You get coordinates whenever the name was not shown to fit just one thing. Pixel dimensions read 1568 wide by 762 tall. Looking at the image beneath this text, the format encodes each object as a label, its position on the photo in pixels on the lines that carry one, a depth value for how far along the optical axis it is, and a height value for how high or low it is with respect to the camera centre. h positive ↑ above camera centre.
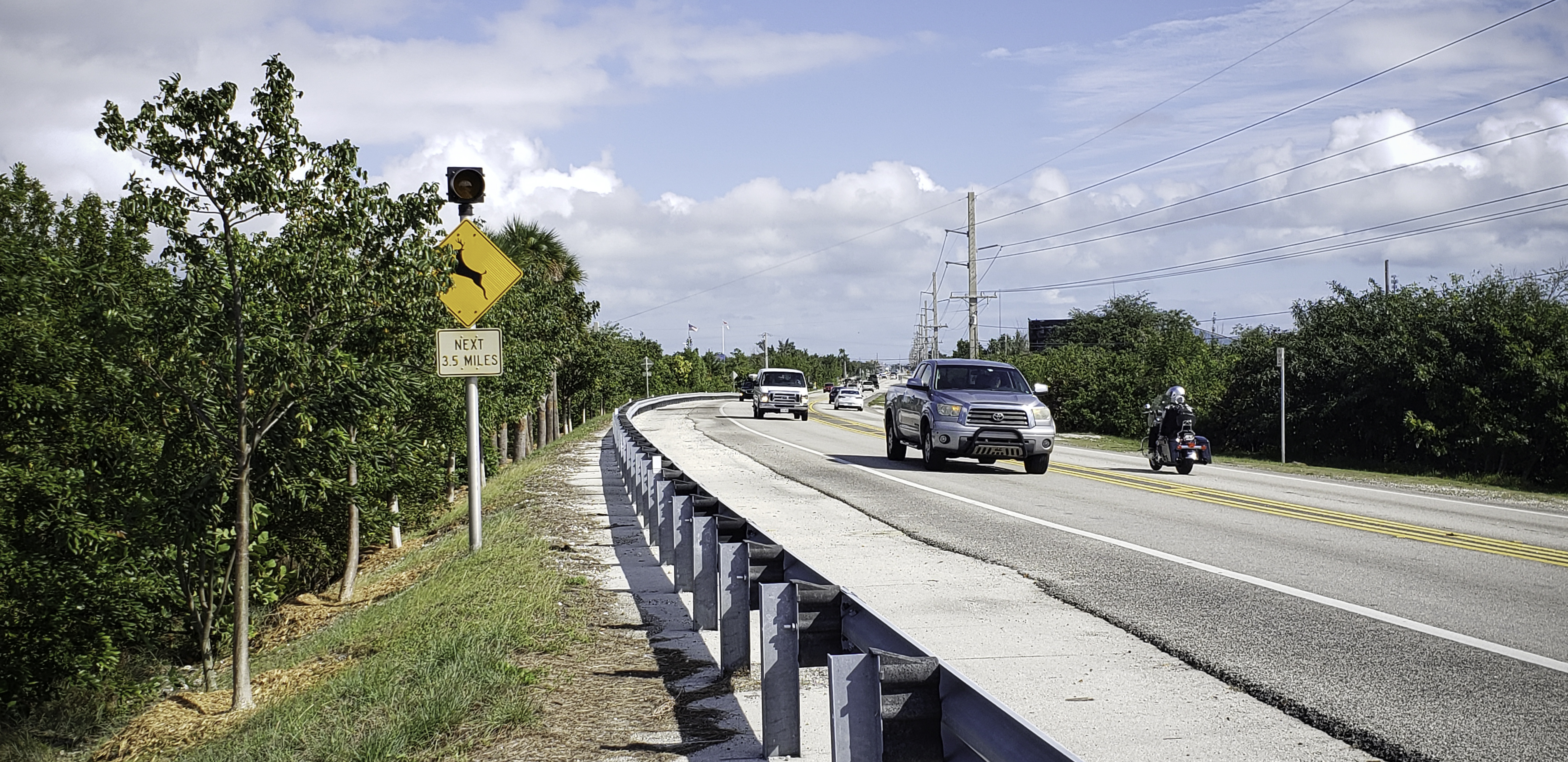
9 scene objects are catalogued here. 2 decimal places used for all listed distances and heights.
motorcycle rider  19.73 -0.58
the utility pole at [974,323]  49.56 +2.68
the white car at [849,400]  71.38 -0.92
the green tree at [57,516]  16.31 -1.77
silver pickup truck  19.00 -0.57
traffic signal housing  10.80 +1.98
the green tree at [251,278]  8.75 +0.92
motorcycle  19.77 -1.05
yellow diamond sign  11.09 +1.13
